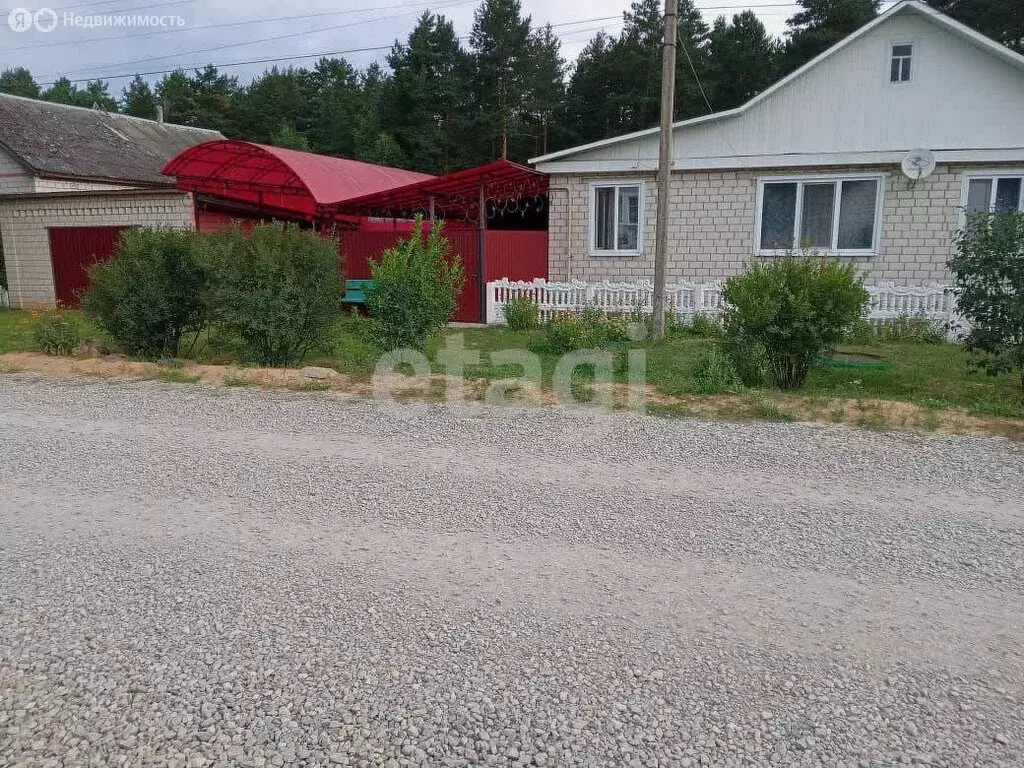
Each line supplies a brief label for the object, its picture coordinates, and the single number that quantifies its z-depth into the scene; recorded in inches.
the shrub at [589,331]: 455.8
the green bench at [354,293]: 677.3
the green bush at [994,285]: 308.2
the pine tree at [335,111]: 1831.9
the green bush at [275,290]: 394.3
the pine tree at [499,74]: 1563.7
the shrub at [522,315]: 604.7
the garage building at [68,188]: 767.1
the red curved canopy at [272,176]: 707.4
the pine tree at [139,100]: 2279.8
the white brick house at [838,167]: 576.4
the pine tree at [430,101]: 1576.0
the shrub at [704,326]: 544.8
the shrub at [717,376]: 342.0
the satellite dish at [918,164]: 580.4
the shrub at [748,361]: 349.1
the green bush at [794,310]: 330.0
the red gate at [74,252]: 778.2
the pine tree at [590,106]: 1573.6
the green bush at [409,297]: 414.9
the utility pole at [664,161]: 474.3
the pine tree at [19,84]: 2593.5
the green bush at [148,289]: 425.1
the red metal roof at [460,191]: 629.9
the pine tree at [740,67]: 1465.3
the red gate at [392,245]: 657.0
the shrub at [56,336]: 460.4
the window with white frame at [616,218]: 669.3
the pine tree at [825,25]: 1381.6
